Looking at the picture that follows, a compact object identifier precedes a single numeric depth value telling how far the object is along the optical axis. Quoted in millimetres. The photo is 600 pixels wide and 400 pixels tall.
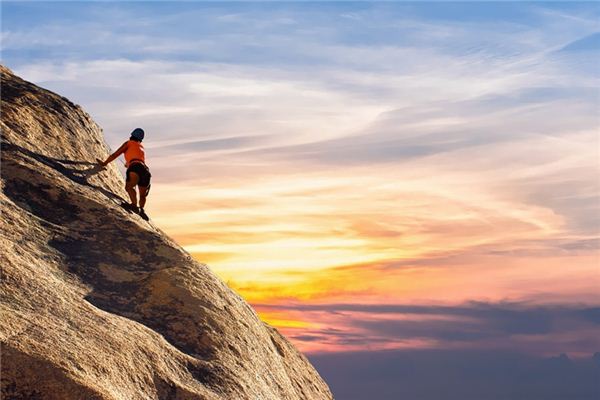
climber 27156
